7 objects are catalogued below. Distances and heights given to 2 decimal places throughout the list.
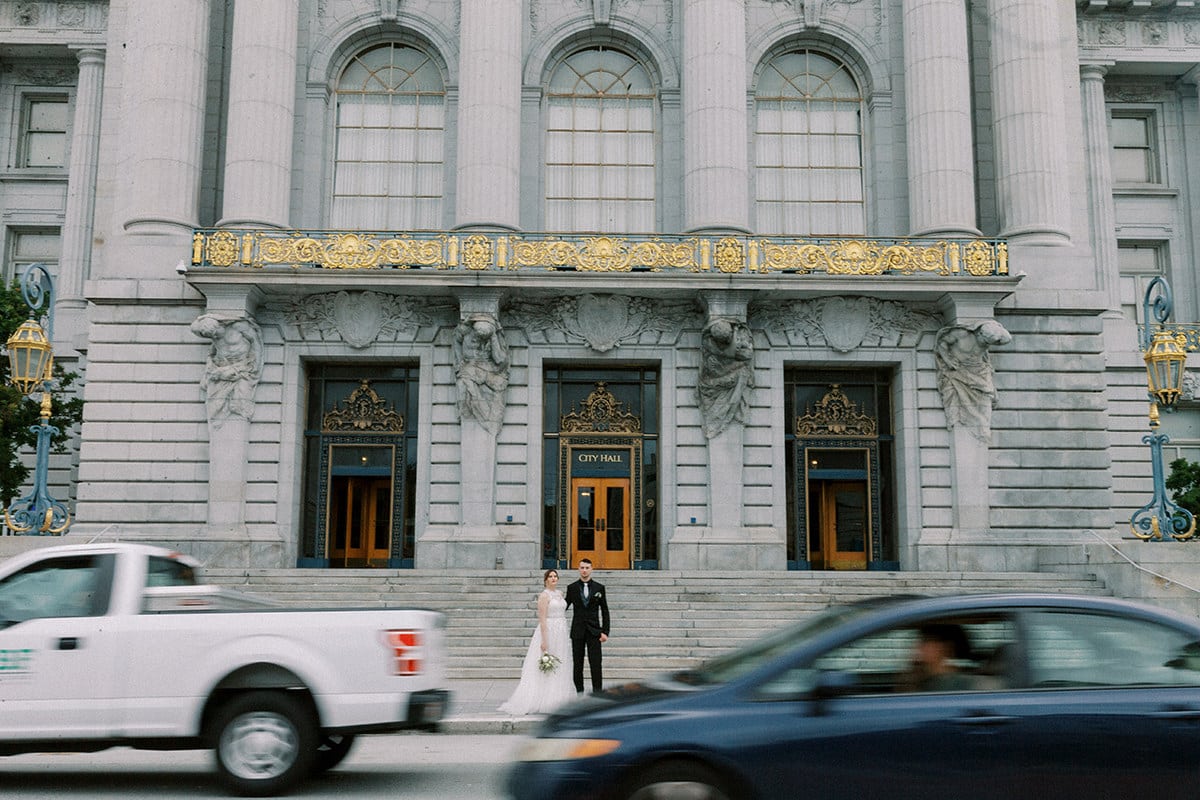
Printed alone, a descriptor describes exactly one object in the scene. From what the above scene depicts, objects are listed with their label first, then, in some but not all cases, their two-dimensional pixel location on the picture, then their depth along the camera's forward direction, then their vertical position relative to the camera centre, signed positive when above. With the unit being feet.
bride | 47.50 -4.50
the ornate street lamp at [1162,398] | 79.66 +10.79
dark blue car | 21.11 -2.91
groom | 49.39 -2.52
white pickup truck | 30.73 -3.34
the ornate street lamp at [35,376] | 77.97 +11.69
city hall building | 90.48 +20.34
